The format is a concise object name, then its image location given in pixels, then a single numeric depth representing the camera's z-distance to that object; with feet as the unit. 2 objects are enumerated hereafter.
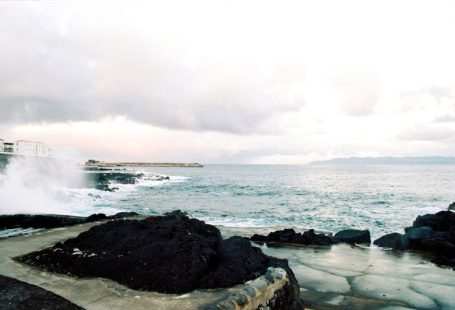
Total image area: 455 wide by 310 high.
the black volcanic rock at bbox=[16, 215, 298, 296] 15.03
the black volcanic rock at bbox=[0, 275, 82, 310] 11.83
